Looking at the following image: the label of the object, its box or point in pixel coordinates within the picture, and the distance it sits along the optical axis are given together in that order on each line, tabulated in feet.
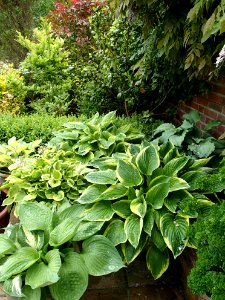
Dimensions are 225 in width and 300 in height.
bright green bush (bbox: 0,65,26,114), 14.76
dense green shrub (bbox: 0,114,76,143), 11.09
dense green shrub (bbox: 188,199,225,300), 4.60
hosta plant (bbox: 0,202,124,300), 5.64
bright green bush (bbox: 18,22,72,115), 15.14
